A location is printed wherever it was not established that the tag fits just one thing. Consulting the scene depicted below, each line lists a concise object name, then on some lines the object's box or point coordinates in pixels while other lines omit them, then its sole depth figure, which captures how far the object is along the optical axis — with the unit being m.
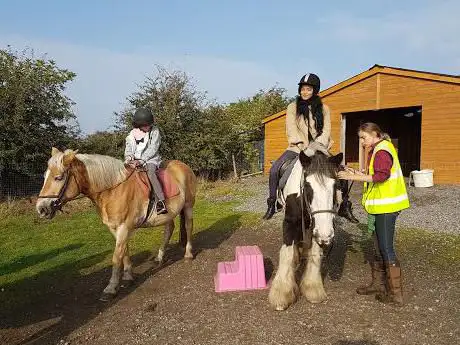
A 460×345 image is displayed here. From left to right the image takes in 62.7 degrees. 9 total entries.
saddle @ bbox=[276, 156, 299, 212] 4.60
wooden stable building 14.49
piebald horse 3.65
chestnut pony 4.68
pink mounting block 5.08
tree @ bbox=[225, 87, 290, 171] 22.50
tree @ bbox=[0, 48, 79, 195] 13.50
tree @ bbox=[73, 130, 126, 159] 17.35
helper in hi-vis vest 4.24
